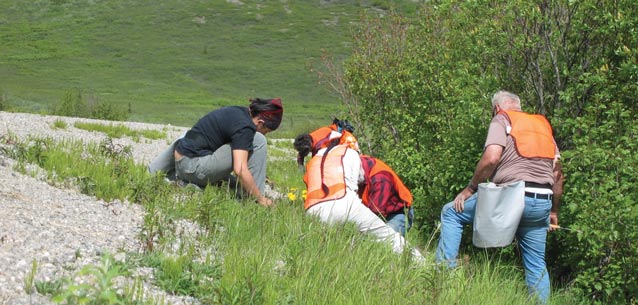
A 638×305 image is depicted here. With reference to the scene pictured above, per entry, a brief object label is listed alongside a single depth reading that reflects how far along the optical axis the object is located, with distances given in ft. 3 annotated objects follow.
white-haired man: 19.61
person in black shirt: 25.75
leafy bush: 20.20
